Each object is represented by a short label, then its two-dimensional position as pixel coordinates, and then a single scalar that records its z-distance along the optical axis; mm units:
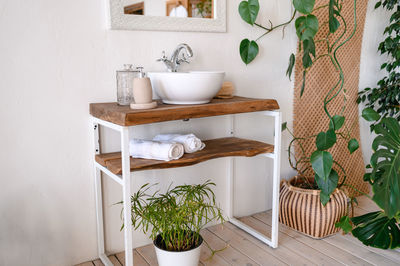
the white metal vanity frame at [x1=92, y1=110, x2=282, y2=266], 1479
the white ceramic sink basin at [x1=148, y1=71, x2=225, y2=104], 1620
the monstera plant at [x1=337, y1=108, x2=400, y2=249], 1589
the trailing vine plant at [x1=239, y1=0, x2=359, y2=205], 1858
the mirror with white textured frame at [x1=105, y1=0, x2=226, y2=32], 1787
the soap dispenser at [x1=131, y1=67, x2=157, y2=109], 1591
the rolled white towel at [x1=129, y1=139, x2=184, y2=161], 1637
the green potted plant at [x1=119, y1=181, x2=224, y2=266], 1660
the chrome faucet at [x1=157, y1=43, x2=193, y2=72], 1834
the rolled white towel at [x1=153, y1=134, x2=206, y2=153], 1778
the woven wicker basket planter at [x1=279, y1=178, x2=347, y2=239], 2127
